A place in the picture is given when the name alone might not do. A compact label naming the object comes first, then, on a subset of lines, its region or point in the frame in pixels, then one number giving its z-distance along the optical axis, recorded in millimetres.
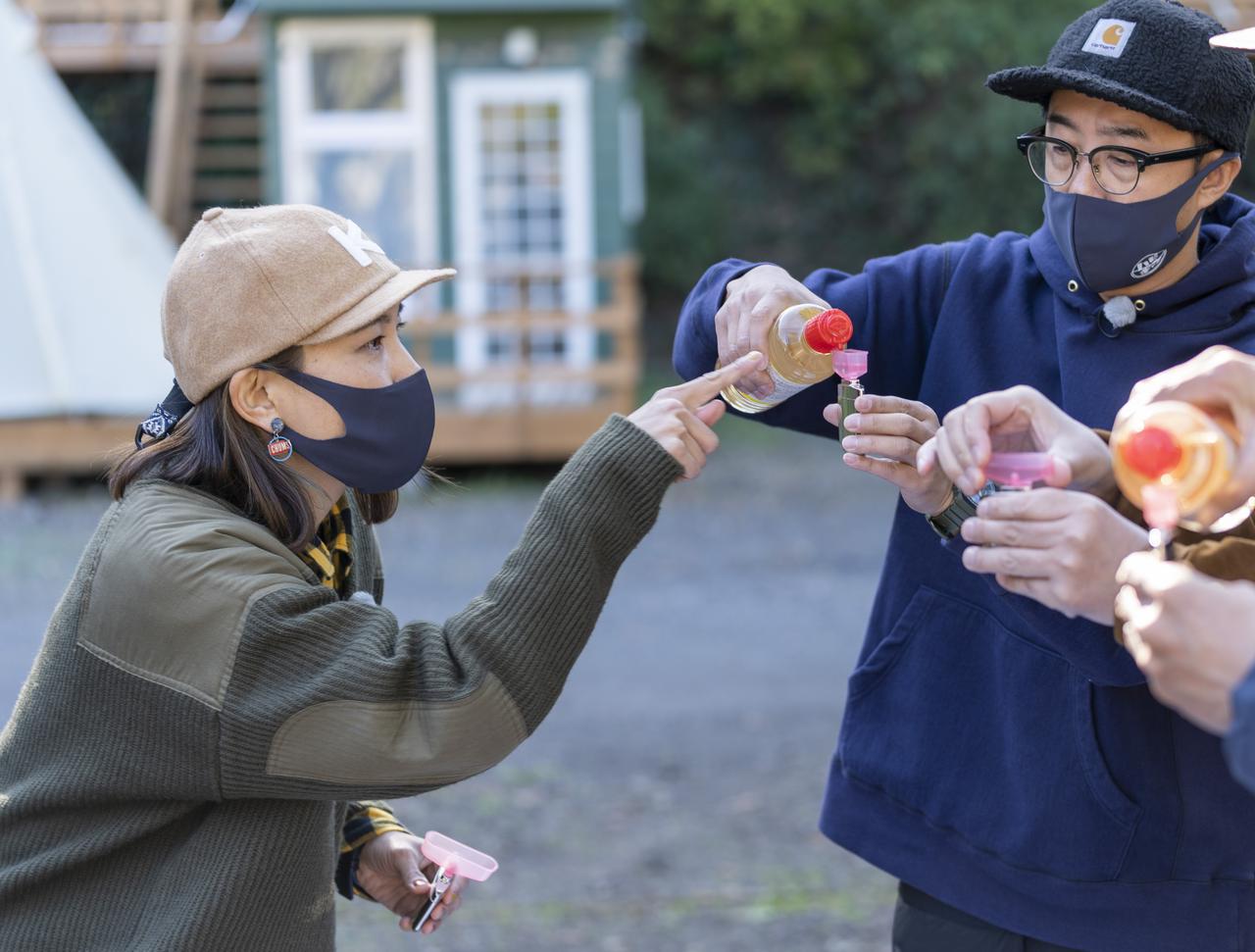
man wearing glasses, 2402
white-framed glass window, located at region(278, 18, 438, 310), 14961
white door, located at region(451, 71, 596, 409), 15023
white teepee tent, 12648
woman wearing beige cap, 2141
